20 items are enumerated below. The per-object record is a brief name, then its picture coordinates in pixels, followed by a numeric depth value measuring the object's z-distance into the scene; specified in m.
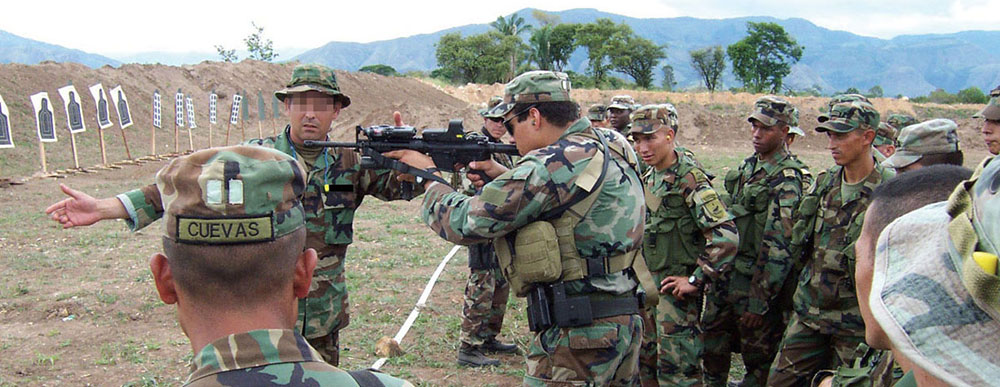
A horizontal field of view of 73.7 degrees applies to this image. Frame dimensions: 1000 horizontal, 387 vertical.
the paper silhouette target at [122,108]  19.99
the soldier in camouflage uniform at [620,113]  6.71
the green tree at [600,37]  71.75
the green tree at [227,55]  51.47
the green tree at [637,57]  72.06
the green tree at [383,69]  63.06
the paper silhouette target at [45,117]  16.75
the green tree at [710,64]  77.22
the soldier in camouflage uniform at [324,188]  3.65
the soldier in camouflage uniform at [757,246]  4.46
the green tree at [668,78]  71.76
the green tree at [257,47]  51.72
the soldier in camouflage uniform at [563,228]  2.87
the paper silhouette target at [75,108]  18.03
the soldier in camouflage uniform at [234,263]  1.36
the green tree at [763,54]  67.44
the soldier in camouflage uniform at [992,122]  4.50
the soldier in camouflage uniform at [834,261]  3.71
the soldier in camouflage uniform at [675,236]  4.33
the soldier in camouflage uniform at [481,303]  5.58
